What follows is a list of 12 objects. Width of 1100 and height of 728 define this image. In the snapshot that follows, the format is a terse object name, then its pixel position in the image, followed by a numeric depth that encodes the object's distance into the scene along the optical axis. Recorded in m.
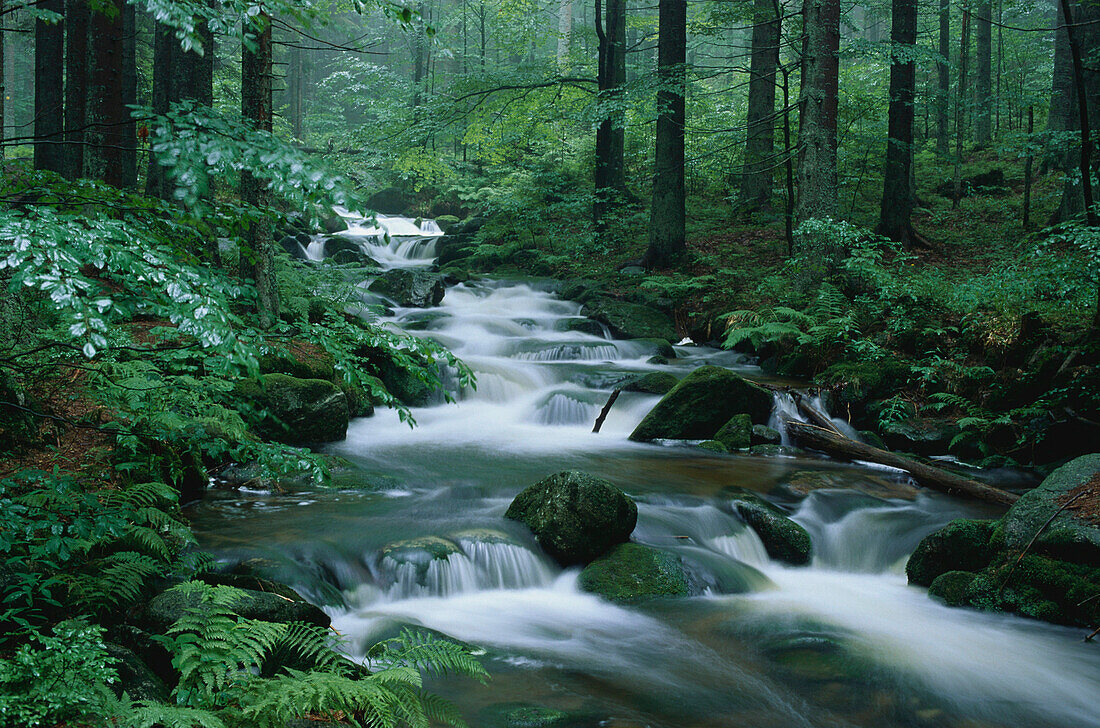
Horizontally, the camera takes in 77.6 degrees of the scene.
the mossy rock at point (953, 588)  5.45
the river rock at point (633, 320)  14.63
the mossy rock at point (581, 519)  5.87
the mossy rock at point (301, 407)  7.93
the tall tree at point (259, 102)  8.09
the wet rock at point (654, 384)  10.72
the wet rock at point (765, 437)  9.22
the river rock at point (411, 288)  16.88
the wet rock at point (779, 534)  6.44
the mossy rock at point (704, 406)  9.48
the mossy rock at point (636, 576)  5.54
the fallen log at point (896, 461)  7.08
